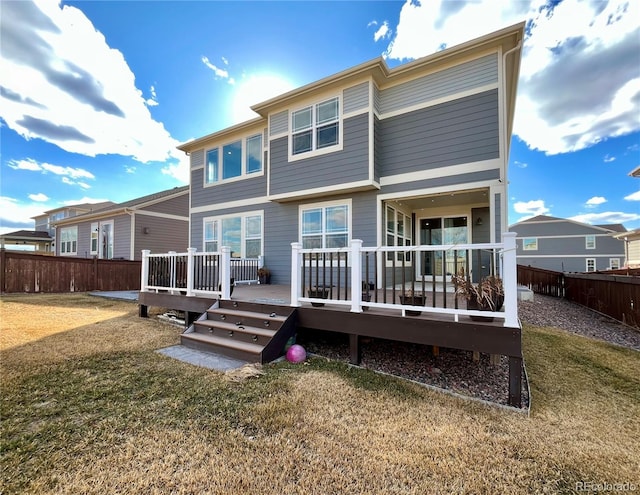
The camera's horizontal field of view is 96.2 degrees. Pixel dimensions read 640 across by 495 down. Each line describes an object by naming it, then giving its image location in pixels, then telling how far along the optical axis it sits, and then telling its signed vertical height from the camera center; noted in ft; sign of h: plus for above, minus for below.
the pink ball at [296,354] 14.03 -5.02
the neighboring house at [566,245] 80.23 +2.14
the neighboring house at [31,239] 85.76 +4.20
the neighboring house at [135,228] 48.67 +4.65
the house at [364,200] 13.60 +4.57
